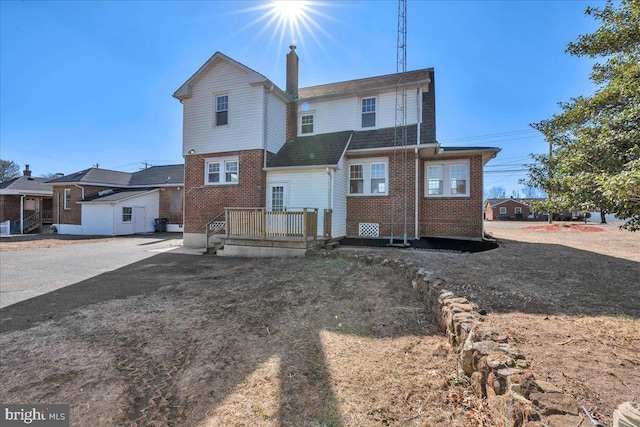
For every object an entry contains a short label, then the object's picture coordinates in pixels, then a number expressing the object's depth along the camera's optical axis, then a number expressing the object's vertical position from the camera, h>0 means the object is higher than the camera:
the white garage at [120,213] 20.22 -0.25
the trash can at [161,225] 22.42 -1.23
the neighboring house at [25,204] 23.11 +0.48
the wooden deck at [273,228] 9.45 -0.64
